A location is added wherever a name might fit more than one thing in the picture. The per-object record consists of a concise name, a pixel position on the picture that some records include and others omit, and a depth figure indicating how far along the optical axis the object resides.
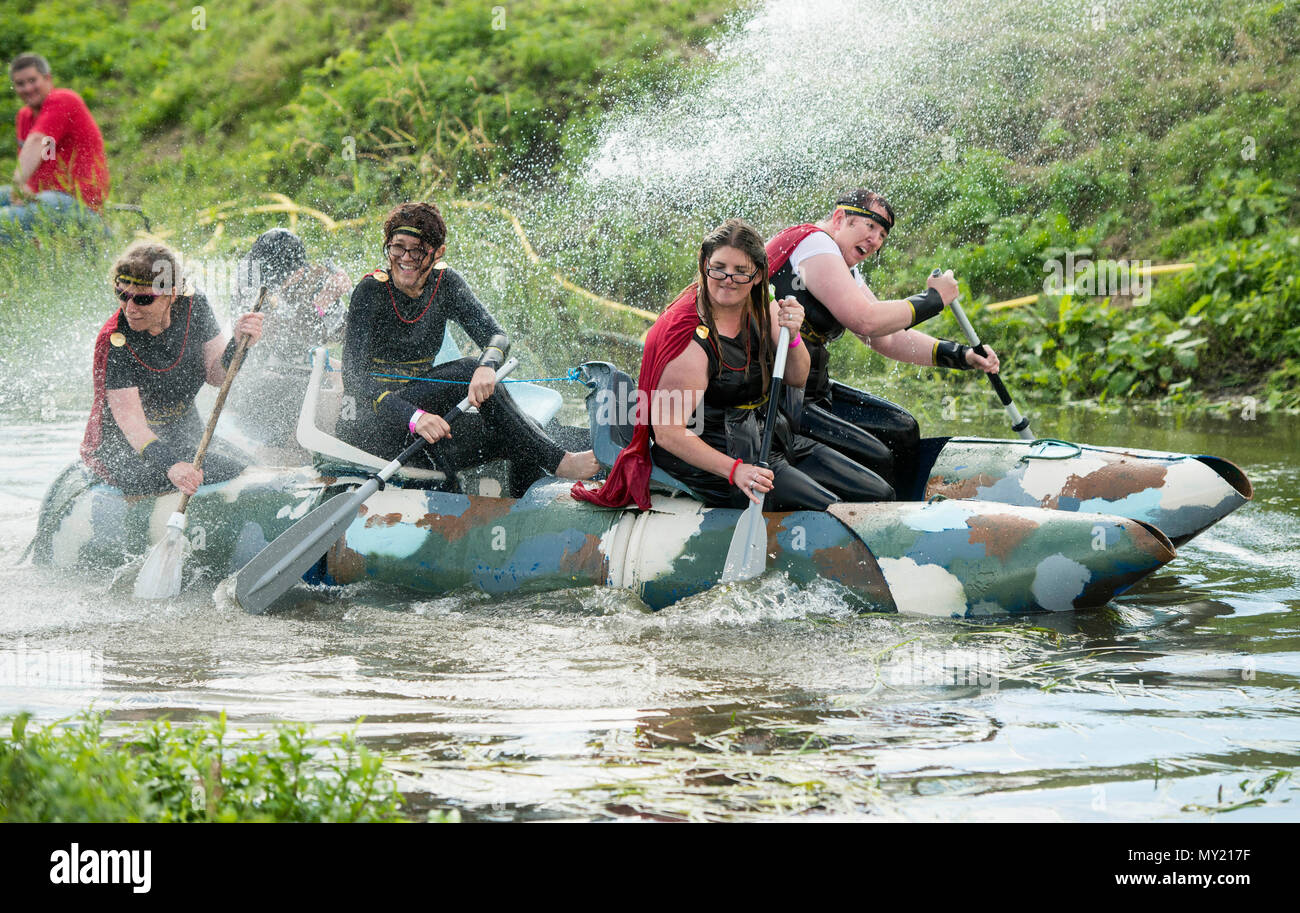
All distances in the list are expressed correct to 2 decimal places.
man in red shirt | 23.00
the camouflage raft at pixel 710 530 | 9.73
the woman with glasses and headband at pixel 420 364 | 11.49
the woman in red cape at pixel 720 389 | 9.85
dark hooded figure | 13.68
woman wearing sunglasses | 11.39
